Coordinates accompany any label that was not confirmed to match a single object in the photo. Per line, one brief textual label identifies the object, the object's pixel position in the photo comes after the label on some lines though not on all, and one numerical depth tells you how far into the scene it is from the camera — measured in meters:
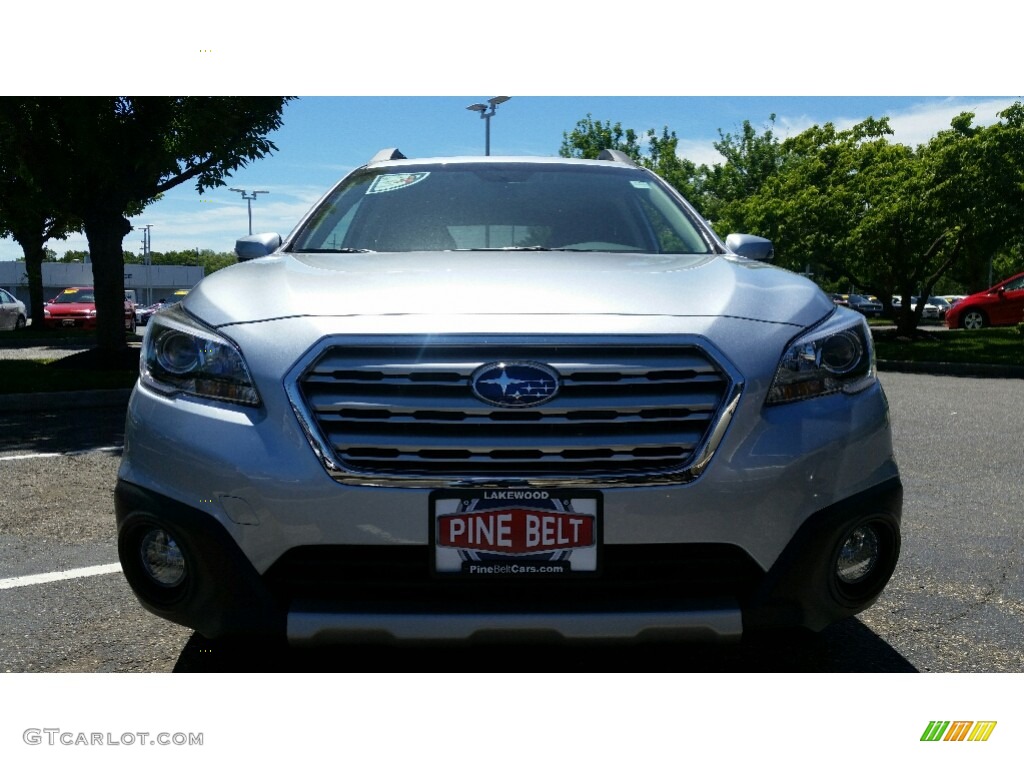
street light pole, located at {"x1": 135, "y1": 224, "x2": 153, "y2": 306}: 76.85
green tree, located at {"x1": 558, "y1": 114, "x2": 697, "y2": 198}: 43.09
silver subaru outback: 2.31
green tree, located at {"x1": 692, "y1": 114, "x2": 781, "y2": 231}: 43.44
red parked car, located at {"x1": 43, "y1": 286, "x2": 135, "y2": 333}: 34.94
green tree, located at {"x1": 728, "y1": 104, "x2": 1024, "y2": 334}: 19.70
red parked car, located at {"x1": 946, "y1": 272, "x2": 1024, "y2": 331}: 30.45
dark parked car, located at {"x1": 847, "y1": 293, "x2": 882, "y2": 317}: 54.97
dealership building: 75.51
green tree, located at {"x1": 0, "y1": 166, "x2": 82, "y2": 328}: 16.78
